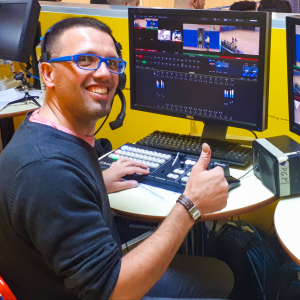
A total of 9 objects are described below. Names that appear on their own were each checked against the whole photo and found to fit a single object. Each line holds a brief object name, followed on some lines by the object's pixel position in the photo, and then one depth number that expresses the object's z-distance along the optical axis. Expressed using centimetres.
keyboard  139
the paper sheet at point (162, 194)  118
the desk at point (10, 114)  205
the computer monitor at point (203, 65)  134
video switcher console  124
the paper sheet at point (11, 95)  223
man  78
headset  102
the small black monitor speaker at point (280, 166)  114
